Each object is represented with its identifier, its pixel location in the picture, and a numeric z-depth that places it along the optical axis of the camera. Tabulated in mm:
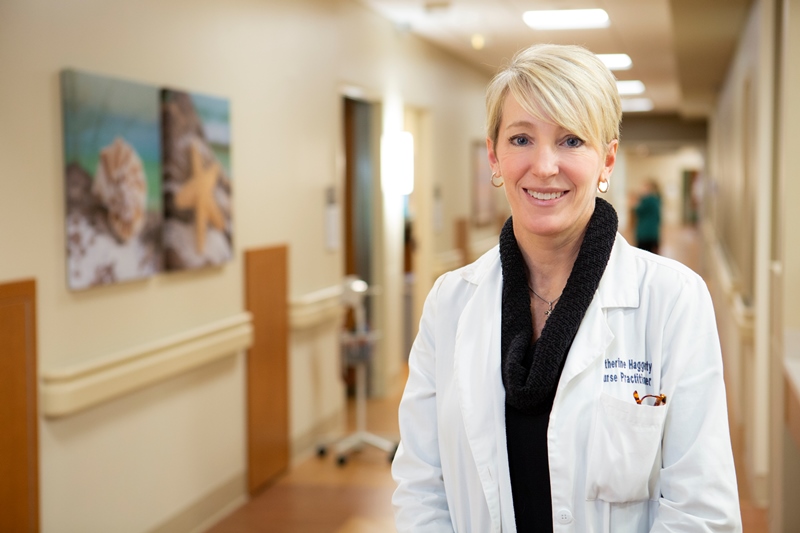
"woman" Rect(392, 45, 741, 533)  1525
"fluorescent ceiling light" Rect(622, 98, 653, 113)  15078
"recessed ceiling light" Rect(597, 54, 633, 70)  9398
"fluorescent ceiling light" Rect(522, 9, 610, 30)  6930
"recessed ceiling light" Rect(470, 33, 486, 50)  8086
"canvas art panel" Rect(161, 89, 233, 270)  4105
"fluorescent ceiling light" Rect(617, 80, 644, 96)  12125
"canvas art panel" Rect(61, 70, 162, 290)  3393
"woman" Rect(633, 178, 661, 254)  14695
